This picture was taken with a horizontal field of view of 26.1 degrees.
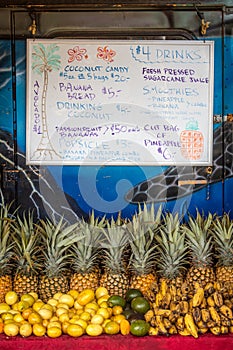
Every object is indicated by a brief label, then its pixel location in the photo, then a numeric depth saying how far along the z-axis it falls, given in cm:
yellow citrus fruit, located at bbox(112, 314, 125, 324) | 382
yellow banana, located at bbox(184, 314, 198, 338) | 359
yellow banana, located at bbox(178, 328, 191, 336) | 364
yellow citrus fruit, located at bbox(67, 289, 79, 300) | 418
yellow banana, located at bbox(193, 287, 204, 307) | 376
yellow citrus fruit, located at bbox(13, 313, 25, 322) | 385
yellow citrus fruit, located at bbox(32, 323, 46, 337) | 371
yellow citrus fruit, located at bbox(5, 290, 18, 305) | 411
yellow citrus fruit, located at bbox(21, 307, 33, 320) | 389
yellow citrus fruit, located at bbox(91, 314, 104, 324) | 380
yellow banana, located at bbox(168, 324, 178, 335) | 365
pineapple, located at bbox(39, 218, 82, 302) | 425
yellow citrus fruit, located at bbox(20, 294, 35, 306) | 406
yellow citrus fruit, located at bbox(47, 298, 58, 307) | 409
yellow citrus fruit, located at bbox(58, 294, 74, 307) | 407
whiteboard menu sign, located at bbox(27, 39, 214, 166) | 574
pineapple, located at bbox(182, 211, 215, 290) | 419
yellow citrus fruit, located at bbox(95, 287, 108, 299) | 417
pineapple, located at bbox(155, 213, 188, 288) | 423
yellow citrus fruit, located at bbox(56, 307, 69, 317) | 394
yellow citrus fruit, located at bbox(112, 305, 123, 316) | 393
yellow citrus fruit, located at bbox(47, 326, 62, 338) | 368
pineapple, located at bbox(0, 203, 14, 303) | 421
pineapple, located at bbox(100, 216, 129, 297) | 426
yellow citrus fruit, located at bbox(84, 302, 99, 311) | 399
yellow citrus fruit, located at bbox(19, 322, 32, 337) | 370
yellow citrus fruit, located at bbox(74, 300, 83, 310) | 406
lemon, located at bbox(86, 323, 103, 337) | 370
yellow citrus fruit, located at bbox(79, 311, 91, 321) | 385
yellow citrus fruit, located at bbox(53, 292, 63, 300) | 418
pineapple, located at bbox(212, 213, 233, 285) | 432
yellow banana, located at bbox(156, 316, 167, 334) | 365
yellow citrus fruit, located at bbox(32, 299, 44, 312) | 400
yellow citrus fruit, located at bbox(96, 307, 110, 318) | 387
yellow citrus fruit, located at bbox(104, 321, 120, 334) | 371
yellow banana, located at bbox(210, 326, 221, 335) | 363
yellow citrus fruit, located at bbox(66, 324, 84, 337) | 368
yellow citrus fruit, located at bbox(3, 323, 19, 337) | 371
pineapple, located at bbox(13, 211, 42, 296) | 423
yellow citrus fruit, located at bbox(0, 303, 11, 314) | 399
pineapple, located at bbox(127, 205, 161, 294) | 423
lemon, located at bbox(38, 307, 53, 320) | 388
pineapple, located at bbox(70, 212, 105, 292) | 429
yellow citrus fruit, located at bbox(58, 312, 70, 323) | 385
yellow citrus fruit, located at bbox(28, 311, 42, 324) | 380
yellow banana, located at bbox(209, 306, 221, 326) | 366
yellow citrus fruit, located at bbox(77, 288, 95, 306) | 407
